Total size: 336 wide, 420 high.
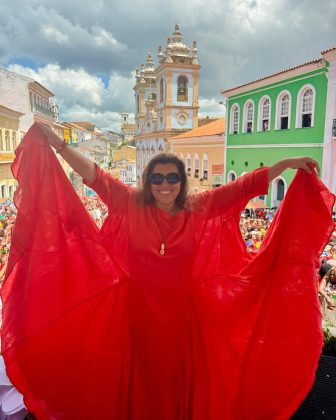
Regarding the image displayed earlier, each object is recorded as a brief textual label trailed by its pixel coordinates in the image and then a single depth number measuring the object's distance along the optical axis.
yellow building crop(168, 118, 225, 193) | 23.56
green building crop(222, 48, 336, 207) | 14.73
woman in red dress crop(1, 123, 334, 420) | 2.36
